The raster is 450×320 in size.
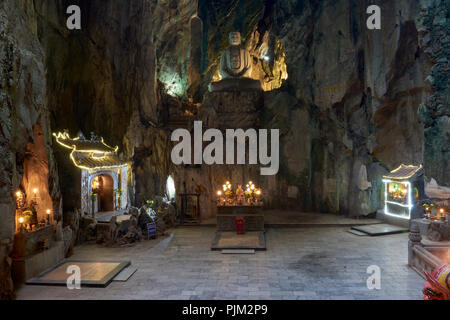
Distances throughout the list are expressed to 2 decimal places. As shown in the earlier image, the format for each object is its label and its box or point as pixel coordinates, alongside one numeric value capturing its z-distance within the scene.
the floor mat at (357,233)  16.49
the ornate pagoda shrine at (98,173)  15.98
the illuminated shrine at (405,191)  17.08
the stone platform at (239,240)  14.48
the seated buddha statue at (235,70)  23.62
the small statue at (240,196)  18.17
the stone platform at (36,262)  10.66
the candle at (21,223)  11.16
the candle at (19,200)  12.55
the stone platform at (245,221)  17.64
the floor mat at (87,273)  10.53
